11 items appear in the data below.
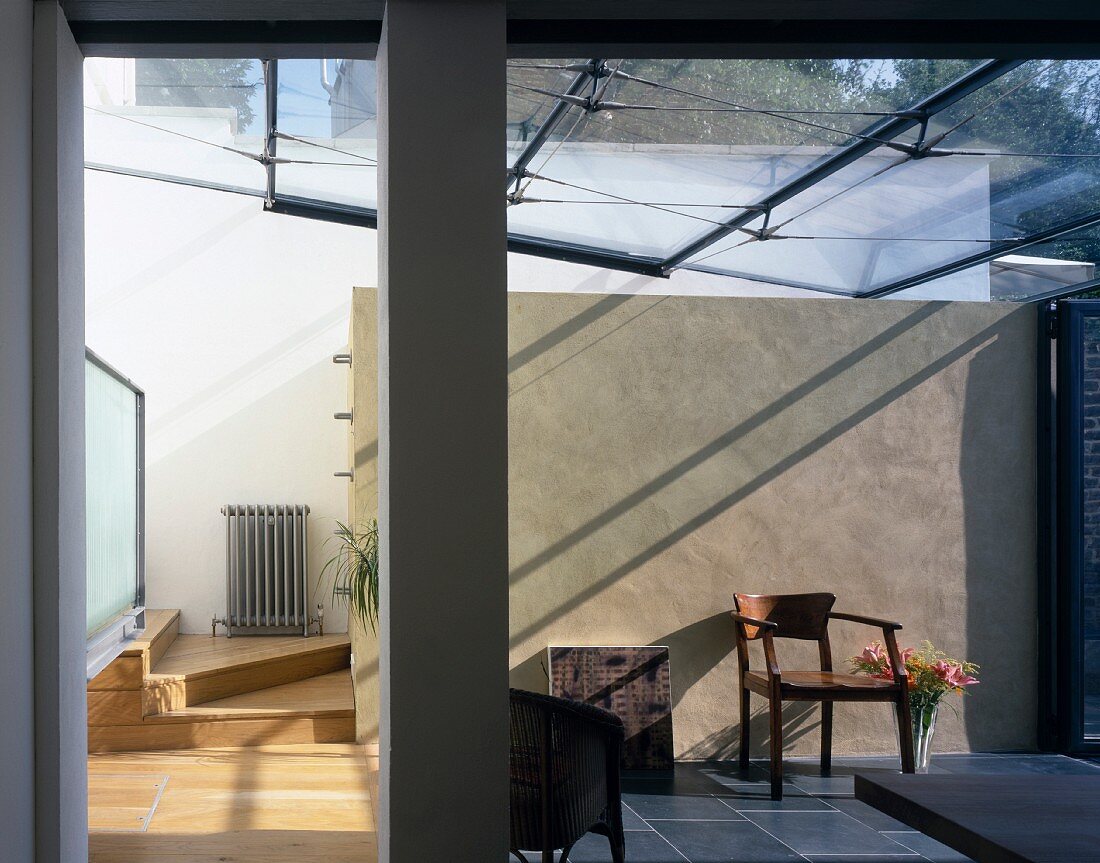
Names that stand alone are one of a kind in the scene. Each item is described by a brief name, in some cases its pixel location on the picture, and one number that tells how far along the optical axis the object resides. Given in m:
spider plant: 4.92
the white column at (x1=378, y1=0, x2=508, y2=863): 1.93
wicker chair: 3.10
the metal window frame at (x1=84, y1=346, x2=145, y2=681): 2.96
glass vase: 4.98
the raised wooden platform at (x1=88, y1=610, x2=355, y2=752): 5.13
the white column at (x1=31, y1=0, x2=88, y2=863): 1.96
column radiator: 6.97
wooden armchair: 4.75
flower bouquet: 4.98
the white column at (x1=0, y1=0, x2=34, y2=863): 1.83
